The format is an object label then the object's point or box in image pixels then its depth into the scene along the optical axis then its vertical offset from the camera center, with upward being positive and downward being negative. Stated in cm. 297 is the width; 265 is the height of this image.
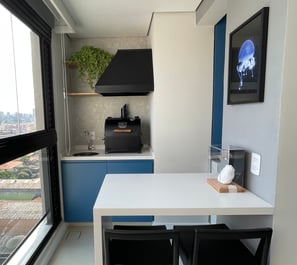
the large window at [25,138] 161 -23
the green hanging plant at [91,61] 281 +60
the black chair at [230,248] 102 -78
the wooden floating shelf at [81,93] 291 +21
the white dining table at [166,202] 113 -49
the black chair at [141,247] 103 -79
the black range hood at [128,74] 259 +42
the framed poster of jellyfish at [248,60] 118 +29
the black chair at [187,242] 119 -75
